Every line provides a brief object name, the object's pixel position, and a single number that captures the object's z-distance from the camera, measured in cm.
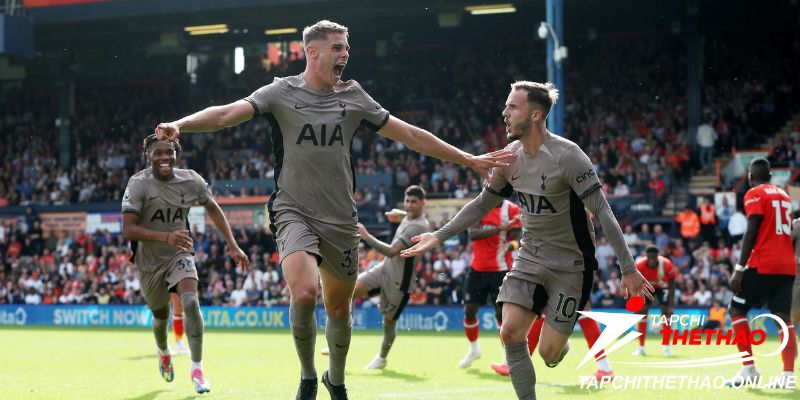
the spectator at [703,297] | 2553
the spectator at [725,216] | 2809
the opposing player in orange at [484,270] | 1542
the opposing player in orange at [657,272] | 1886
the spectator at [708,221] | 2827
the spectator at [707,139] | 3378
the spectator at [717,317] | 2499
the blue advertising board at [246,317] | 2777
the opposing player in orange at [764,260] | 1205
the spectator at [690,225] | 2817
